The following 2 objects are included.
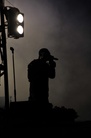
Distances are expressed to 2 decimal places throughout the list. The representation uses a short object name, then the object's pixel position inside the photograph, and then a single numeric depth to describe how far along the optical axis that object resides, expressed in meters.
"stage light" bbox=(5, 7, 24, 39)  18.75
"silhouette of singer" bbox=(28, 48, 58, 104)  16.57
